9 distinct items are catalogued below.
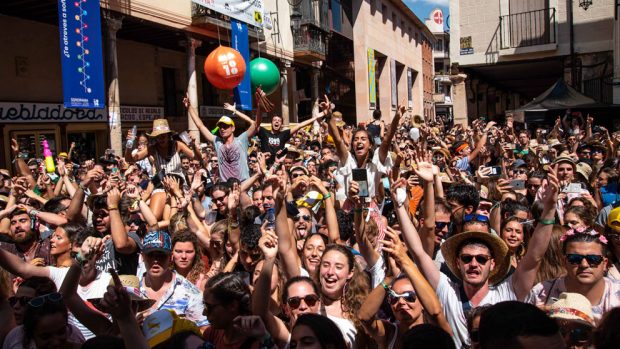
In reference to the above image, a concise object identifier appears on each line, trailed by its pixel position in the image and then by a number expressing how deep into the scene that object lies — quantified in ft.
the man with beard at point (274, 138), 31.12
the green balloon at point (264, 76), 47.14
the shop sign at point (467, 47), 66.90
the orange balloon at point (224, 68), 29.71
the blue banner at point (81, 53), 40.01
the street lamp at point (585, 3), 59.31
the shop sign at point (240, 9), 56.48
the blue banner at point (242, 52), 58.70
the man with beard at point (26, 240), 15.76
